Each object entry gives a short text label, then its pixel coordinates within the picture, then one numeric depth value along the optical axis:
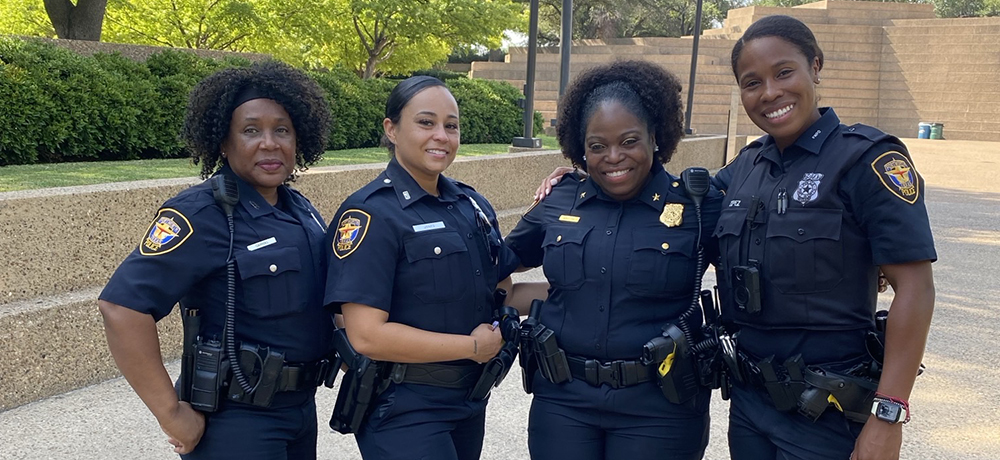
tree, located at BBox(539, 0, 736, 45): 41.62
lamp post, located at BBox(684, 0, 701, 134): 17.87
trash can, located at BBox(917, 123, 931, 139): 33.56
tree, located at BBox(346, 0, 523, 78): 20.62
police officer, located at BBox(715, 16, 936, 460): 2.22
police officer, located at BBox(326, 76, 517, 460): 2.43
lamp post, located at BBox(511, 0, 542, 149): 10.23
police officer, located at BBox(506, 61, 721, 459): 2.58
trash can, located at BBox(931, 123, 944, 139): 33.28
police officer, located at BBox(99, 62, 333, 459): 2.30
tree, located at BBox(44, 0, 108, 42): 11.90
